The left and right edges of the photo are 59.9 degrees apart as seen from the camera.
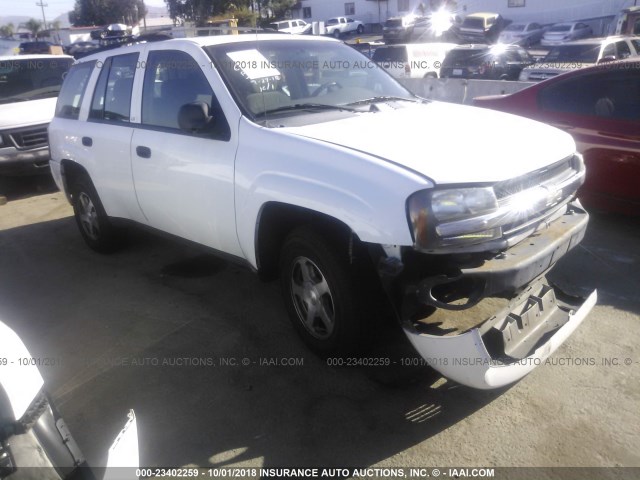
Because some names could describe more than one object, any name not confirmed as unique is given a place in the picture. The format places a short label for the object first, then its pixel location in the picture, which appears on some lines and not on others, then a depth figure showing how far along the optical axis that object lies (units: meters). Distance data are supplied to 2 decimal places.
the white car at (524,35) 31.39
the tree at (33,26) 77.44
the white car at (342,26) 41.97
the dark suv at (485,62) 15.10
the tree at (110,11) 56.47
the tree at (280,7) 41.34
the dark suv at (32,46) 32.25
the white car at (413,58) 15.89
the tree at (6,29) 73.48
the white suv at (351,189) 2.64
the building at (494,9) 34.25
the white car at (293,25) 37.28
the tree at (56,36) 48.03
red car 4.86
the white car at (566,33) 29.62
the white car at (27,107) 8.05
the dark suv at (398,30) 31.24
